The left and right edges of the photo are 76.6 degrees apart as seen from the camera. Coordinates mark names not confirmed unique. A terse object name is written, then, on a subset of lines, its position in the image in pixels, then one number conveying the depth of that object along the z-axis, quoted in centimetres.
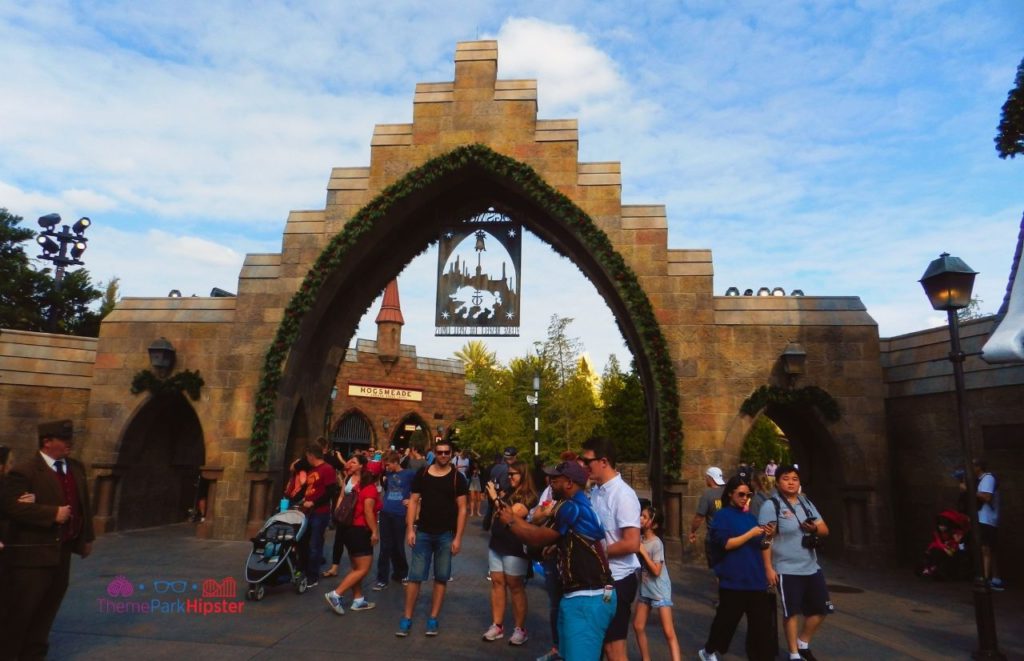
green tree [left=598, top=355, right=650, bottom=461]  4169
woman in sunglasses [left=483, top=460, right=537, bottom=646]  601
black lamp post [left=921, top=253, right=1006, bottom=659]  604
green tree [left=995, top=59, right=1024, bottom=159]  812
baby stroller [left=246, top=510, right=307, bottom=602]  743
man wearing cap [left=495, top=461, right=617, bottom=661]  382
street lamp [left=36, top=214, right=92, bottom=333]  1703
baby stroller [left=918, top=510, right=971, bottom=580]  1004
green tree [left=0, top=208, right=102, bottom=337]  2025
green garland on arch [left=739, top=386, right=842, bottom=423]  1166
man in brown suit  496
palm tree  6109
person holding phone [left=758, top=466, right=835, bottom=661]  552
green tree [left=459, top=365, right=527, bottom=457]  3158
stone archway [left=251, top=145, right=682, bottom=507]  1227
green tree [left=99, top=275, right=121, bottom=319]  2844
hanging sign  1434
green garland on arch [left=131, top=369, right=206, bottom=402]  1292
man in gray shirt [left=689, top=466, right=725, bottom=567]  770
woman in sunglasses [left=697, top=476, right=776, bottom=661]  504
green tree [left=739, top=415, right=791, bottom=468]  4525
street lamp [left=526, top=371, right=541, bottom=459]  2523
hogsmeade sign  3279
